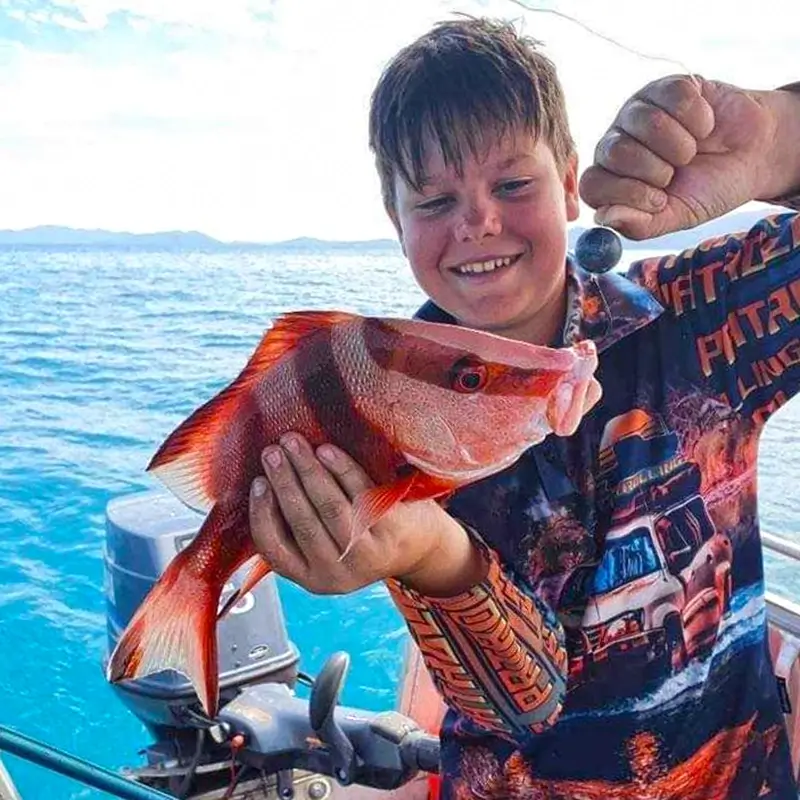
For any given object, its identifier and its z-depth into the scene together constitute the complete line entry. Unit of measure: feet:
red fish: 3.05
